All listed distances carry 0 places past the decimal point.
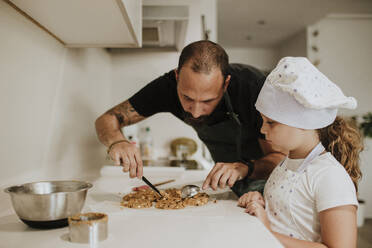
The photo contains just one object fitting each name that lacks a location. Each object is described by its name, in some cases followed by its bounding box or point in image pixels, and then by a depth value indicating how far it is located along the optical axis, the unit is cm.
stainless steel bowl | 68
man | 109
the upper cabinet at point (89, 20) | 90
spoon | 105
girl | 79
